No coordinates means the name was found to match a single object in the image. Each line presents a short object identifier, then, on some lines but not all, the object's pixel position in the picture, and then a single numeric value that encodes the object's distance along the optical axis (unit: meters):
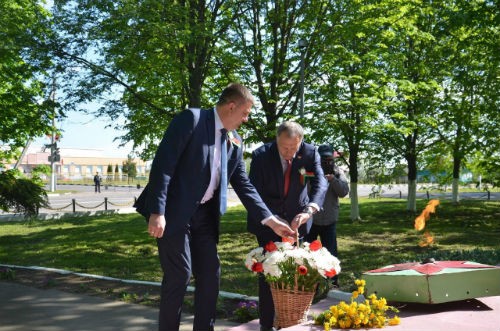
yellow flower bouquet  3.25
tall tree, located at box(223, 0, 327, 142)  13.10
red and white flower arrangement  3.68
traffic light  35.00
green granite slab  3.62
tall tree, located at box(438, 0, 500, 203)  12.52
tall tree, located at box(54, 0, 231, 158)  10.45
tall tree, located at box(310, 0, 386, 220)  12.66
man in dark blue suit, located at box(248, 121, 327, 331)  4.43
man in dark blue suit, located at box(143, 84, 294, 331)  3.60
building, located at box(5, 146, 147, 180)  79.94
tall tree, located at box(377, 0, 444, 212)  13.81
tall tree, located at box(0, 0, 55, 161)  11.23
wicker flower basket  3.69
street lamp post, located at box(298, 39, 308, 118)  12.51
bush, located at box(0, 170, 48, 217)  10.04
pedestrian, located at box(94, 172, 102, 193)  42.97
